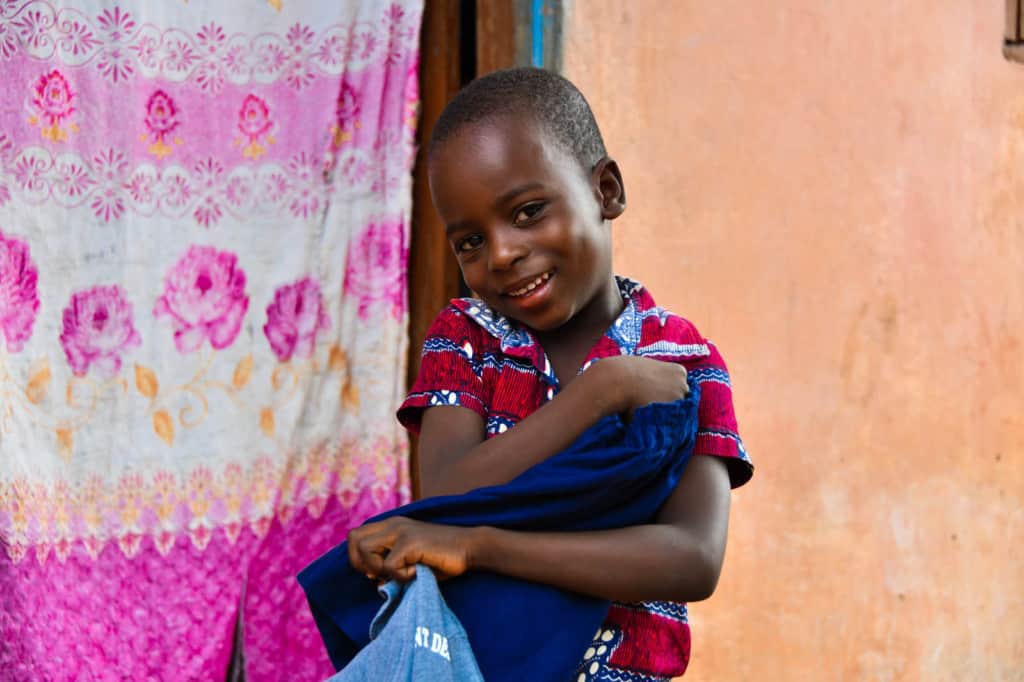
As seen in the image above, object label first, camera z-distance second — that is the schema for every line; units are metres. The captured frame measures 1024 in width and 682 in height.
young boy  1.64
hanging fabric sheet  2.76
